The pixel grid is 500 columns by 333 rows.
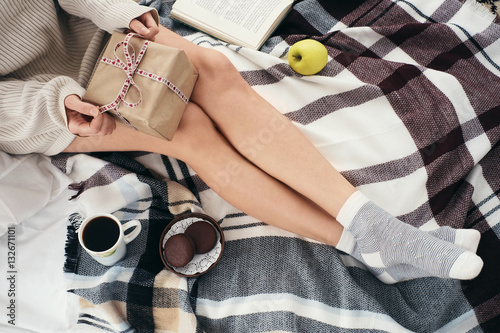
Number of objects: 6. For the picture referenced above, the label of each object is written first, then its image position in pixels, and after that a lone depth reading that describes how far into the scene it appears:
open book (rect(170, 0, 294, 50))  1.06
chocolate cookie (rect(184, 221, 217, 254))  0.87
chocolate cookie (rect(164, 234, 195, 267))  0.85
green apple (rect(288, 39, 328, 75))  0.96
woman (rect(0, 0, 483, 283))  0.79
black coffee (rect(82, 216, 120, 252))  0.82
